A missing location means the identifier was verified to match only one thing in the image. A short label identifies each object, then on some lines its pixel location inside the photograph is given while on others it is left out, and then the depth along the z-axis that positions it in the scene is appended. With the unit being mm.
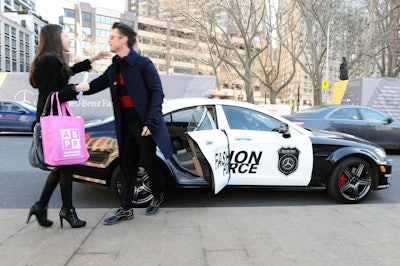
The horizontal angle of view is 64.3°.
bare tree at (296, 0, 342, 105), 21295
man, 3180
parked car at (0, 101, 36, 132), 12047
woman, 2986
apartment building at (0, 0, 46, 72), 65500
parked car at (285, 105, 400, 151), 8102
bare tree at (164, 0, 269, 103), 20859
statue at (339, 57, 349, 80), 19094
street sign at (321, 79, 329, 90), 20673
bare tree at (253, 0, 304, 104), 21672
